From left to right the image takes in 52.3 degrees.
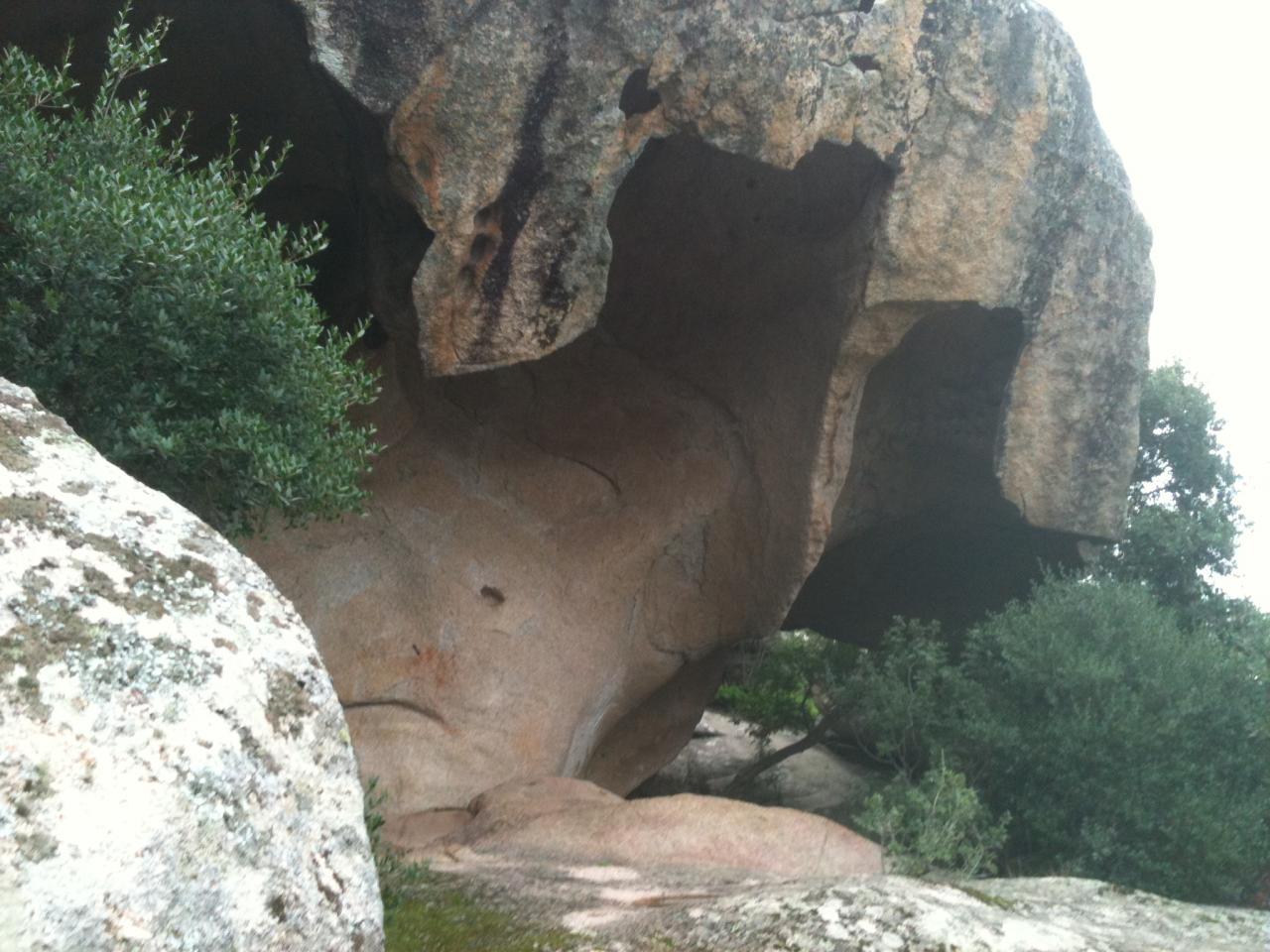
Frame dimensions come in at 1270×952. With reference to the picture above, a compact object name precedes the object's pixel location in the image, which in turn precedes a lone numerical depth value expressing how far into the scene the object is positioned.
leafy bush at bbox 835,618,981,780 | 10.51
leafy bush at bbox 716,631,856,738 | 14.04
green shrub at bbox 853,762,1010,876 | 8.11
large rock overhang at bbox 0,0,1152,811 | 6.91
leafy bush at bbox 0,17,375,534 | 5.03
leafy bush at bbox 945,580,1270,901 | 9.09
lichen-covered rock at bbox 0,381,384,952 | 2.16
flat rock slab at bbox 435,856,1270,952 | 4.05
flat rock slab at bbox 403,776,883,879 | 6.21
